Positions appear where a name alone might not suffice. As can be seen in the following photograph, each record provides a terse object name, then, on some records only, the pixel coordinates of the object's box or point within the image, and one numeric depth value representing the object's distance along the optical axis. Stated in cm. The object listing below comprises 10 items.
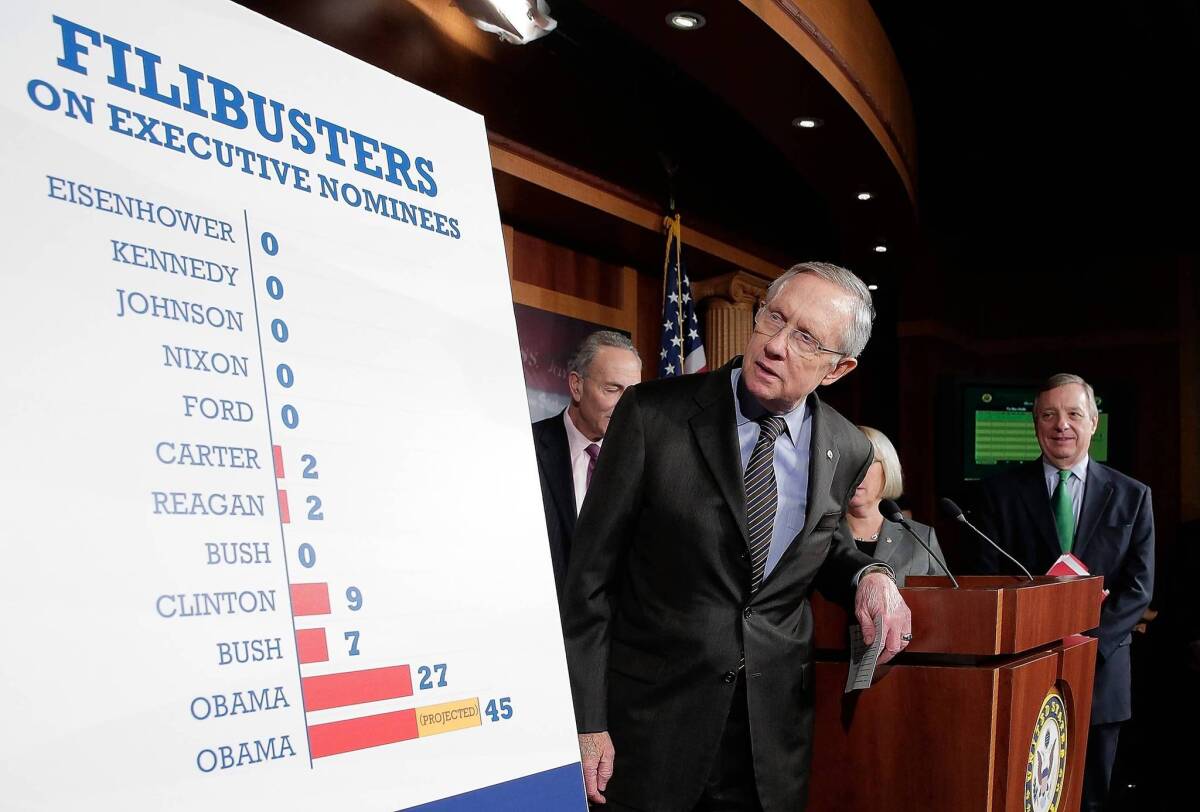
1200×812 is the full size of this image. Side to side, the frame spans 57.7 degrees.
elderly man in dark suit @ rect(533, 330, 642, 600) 316
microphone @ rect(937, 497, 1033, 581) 244
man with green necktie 345
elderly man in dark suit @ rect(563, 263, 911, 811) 188
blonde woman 328
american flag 555
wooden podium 201
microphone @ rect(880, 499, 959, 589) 237
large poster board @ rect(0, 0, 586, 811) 92
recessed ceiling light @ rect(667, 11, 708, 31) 377
